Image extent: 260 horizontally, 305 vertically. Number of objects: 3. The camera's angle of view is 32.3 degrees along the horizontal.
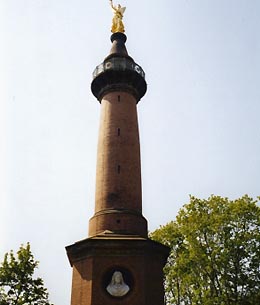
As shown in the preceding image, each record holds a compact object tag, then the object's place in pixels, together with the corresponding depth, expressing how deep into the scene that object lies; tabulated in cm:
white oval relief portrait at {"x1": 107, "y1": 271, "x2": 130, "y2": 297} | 1869
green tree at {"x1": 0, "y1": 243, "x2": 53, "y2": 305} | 2292
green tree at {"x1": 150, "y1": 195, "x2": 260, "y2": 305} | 2434
